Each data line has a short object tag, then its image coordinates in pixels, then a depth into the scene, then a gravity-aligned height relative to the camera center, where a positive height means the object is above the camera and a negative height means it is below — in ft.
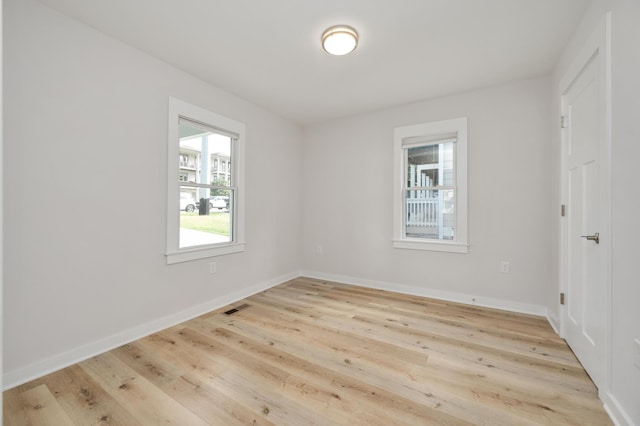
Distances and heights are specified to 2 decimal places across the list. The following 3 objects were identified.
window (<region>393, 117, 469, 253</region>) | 11.23 +1.23
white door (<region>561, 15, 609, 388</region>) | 5.54 +0.16
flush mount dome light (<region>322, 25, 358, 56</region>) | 7.29 +4.74
